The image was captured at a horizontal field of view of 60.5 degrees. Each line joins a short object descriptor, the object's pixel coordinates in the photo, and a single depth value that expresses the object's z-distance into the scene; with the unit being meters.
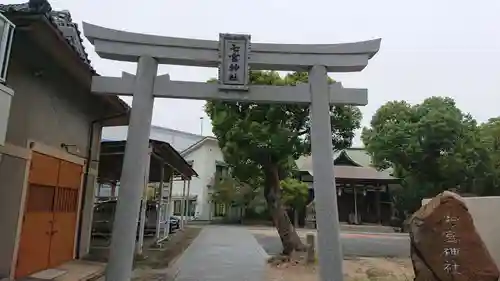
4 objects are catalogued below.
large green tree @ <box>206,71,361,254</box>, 12.75
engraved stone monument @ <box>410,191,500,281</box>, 6.84
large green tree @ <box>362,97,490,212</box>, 26.77
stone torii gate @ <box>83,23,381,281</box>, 6.86
